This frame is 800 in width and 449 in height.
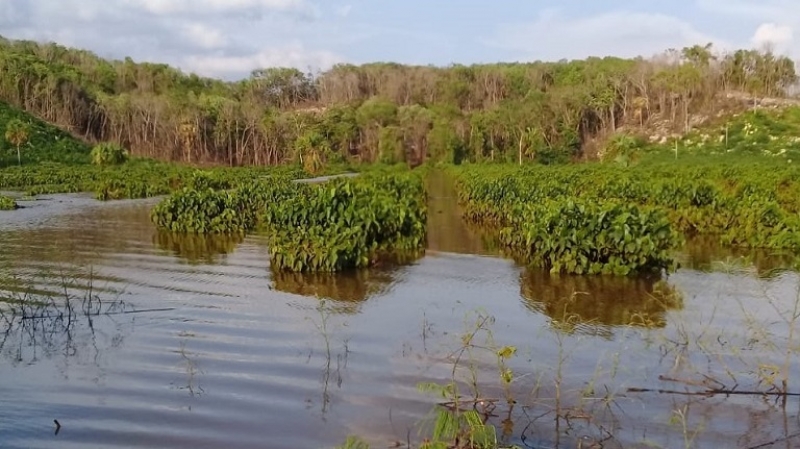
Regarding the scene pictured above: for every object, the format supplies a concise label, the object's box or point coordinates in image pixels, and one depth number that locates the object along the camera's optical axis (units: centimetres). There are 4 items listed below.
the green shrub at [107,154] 5297
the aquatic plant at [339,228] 1267
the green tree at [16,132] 5197
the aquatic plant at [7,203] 2511
